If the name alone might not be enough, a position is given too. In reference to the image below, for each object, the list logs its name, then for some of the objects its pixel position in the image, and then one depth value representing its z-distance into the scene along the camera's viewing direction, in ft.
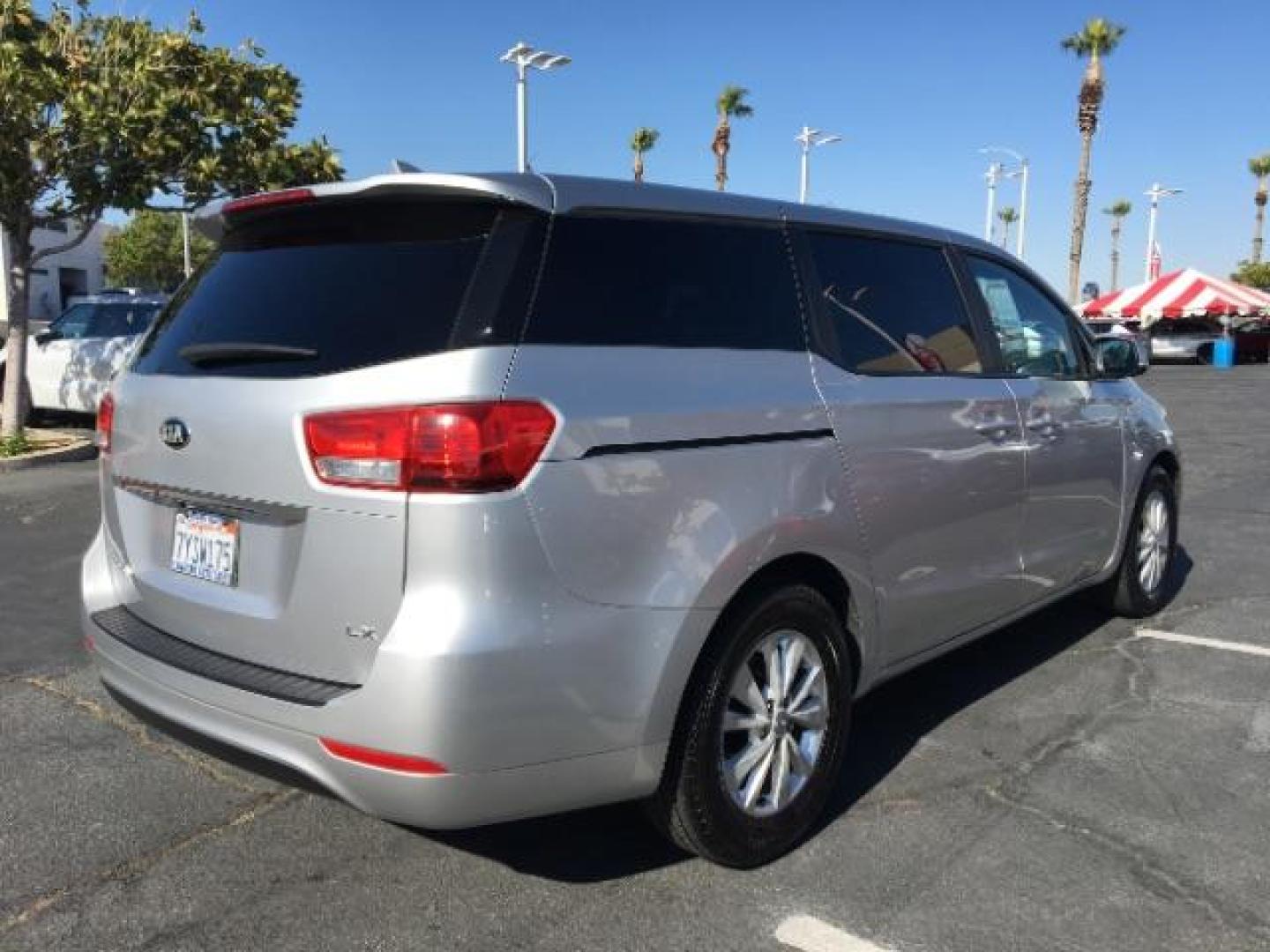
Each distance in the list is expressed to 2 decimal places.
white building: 164.76
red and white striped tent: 108.06
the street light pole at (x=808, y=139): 124.57
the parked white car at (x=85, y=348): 38.88
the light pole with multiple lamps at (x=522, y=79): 71.20
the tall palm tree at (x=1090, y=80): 124.47
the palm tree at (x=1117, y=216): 318.45
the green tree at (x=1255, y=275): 224.82
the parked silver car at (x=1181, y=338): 119.65
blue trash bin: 114.42
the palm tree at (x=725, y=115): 141.18
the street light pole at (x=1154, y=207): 201.36
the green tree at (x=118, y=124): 31.71
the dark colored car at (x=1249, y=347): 118.52
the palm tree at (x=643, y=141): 157.48
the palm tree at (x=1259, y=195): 242.39
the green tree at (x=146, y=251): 214.48
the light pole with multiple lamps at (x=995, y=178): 150.41
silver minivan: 7.77
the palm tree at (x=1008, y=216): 321.65
